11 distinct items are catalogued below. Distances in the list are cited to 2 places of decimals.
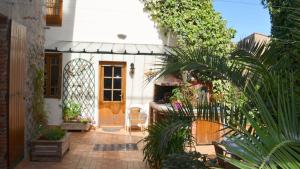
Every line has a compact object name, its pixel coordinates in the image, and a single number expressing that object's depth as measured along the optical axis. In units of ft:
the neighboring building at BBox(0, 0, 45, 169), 12.23
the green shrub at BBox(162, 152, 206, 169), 9.24
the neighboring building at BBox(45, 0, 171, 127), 22.55
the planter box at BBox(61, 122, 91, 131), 21.46
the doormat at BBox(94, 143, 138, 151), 16.86
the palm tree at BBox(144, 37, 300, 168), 3.78
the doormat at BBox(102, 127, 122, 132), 22.15
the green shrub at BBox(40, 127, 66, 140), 14.42
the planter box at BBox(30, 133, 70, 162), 13.90
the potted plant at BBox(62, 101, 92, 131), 21.48
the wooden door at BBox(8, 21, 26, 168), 12.40
